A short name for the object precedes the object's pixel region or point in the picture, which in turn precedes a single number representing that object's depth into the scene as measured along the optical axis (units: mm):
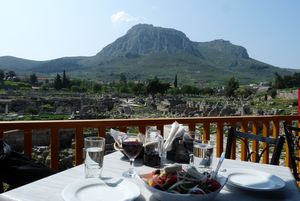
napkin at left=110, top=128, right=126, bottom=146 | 1760
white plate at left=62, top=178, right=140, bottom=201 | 1188
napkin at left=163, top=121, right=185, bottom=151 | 1719
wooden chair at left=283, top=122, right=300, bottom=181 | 2570
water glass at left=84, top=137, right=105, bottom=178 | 1357
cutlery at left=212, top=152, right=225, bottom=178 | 1389
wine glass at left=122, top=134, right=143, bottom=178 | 1490
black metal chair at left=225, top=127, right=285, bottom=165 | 2107
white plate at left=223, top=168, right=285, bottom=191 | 1372
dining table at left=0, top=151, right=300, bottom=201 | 1219
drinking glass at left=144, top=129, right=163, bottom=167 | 1660
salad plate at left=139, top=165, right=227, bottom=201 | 1109
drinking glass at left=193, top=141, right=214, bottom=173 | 1410
